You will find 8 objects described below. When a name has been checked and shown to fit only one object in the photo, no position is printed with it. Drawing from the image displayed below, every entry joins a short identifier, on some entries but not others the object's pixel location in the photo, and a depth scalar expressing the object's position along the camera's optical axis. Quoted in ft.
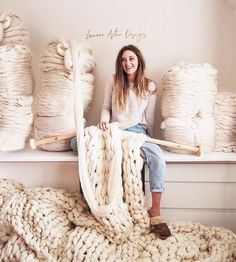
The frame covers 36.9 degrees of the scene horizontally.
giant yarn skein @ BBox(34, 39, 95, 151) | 4.65
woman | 4.69
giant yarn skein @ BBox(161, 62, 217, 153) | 4.52
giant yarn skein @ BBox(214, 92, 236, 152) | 4.78
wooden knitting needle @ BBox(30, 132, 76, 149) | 4.55
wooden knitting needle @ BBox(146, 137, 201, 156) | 4.45
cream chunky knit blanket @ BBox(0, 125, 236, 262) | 4.00
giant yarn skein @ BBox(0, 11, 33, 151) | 4.65
